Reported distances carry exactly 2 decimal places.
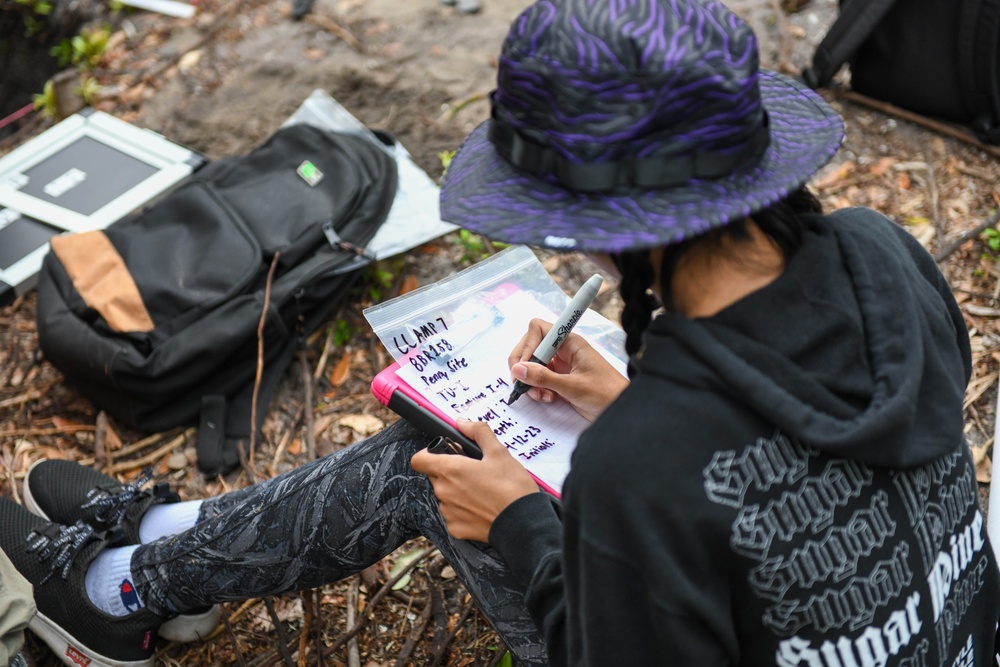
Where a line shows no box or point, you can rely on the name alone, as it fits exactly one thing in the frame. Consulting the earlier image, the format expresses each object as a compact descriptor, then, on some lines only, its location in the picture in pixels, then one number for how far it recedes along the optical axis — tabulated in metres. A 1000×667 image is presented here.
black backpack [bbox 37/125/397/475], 2.66
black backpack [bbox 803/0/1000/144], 3.09
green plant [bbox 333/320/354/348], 2.98
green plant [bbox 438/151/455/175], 3.40
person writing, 1.08
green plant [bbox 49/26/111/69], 4.25
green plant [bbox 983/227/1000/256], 2.91
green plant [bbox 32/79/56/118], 3.96
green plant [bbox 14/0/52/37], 4.80
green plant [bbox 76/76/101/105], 3.96
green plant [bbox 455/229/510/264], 3.13
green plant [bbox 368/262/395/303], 3.06
